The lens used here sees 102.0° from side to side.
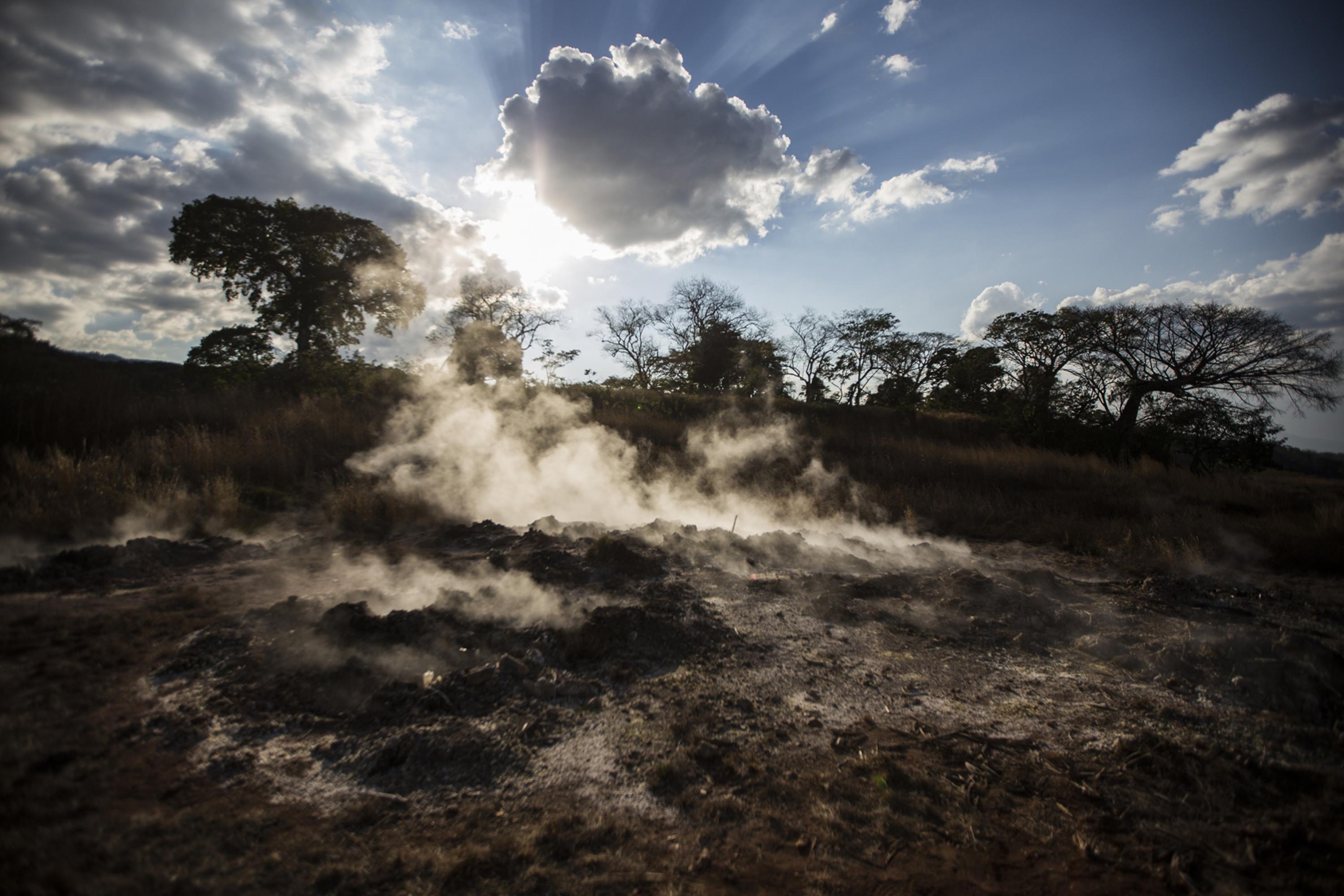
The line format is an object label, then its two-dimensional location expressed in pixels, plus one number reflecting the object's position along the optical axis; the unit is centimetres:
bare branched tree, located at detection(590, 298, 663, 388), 3600
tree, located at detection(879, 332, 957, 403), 3294
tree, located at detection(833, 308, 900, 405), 3306
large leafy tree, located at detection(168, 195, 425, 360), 1812
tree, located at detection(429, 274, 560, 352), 3123
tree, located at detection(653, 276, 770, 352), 3503
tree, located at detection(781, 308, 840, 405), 3431
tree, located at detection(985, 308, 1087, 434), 2202
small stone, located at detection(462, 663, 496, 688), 290
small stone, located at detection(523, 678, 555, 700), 294
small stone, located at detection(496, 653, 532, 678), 306
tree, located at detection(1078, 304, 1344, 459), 1805
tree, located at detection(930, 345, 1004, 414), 2895
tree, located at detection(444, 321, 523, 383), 2116
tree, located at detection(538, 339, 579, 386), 3012
